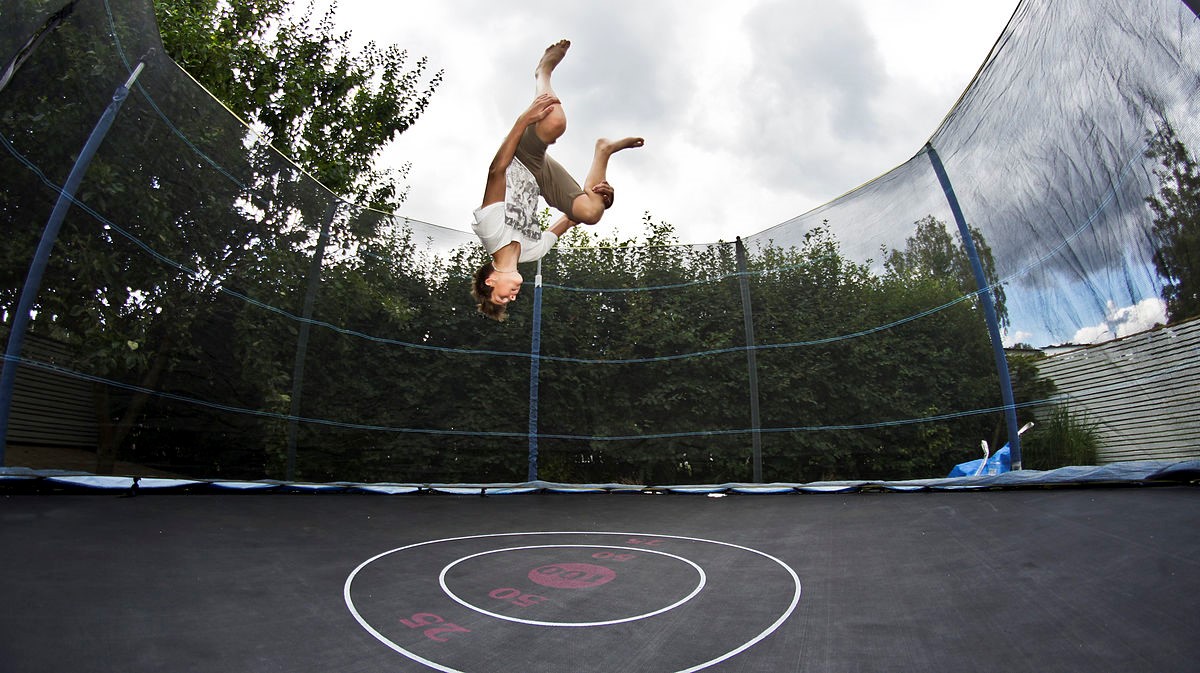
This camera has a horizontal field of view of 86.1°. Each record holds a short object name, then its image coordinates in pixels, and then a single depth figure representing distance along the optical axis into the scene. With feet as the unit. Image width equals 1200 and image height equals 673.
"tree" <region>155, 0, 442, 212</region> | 14.67
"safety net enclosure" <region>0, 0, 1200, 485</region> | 6.85
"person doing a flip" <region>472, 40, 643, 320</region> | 9.22
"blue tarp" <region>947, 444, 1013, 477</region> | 8.76
